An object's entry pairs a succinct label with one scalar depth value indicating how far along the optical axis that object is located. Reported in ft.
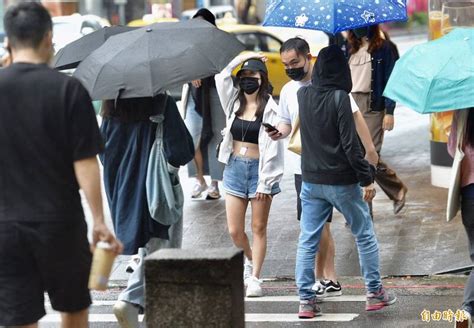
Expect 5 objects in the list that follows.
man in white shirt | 49.52
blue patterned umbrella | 47.73
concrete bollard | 35.27
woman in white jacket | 51.49
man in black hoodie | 44.86
